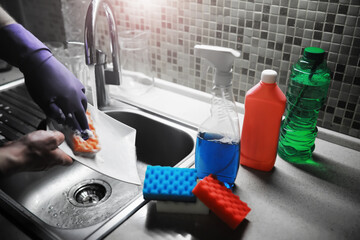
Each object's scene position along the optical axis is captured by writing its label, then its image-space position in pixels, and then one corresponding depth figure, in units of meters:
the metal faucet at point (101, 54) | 0.89
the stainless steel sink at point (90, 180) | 0.92
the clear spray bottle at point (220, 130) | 0.72
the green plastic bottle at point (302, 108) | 0.81
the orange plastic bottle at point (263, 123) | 0.75
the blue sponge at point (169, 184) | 0.67
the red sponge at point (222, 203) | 0.65
